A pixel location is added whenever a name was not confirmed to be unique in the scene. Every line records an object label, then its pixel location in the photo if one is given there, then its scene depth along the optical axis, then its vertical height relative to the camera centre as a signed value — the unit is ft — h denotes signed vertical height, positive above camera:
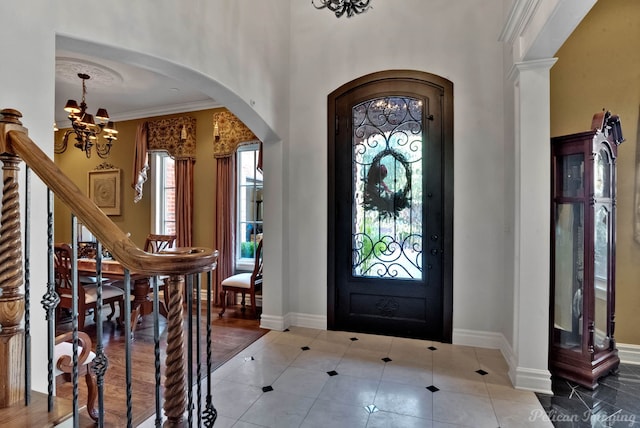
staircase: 3.71 -0.99
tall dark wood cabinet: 8.77 -1.07
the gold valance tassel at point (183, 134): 17.28 +4.16
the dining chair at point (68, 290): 11.55 -2.96
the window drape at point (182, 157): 17.43 +2.98
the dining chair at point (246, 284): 14.40 -3.16
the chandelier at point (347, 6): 8.73 +5.58
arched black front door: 11.87 +0.32
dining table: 12.26 -2.60
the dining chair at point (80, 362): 6.58 -3.05
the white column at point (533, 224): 8.64 -0.26
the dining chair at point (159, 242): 15.07 -1.34
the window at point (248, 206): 17.08 +0.38
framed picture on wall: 19.13 +1.44
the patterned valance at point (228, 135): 16.15 +3.90
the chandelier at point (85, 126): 11.35 +3.14
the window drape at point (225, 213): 16.67 +0.01
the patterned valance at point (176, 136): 17.39 +4.09
